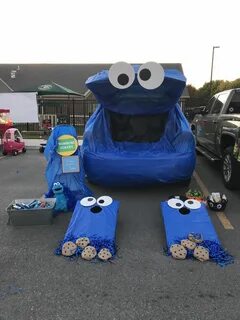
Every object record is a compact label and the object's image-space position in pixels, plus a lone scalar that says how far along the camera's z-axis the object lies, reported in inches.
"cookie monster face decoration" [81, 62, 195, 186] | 148.3
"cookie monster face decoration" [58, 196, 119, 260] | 99.4
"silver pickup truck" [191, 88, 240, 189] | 161.4
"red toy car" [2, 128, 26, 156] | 289.6
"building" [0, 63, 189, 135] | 909.7
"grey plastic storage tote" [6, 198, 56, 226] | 122.2
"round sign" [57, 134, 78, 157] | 141.3
